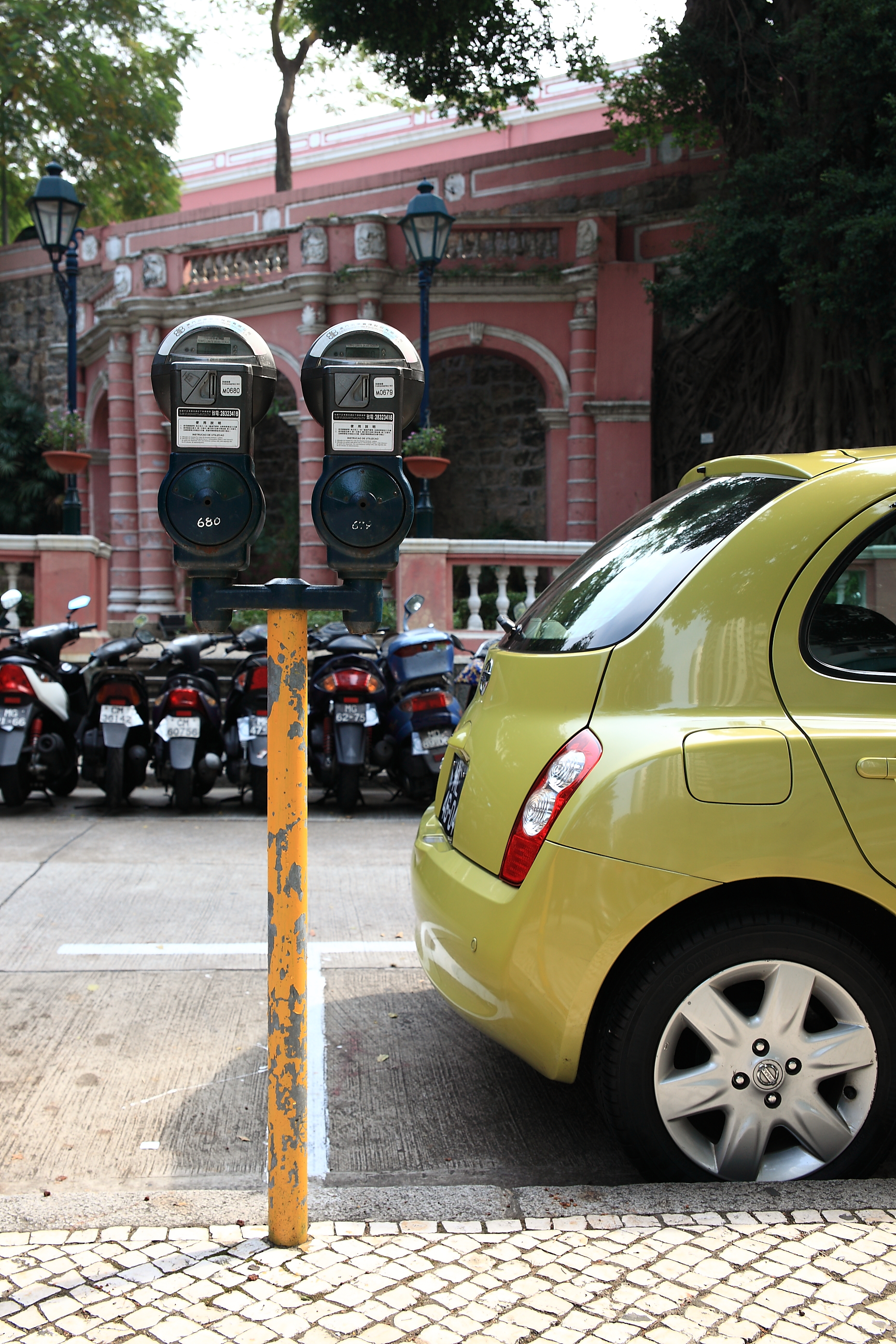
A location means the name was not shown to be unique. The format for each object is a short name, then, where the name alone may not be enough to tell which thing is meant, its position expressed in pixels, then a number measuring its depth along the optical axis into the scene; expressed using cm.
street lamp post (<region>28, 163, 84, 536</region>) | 1375
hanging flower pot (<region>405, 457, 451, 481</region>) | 1333
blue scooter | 735
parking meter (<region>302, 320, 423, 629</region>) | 235
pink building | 1571
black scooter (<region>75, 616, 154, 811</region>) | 720
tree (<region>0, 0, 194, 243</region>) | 2319
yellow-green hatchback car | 246
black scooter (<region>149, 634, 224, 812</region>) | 712
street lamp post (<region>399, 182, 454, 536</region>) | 1234
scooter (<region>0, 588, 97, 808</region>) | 707
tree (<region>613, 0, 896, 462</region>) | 1090
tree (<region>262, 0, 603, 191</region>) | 1441
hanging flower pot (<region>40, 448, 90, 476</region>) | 1482
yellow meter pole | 226
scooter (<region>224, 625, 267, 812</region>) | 702
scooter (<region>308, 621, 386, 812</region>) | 716
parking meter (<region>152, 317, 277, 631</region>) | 234
